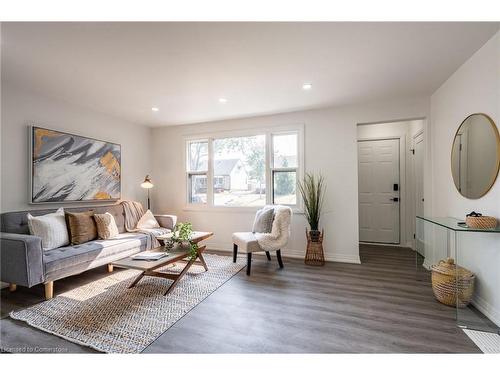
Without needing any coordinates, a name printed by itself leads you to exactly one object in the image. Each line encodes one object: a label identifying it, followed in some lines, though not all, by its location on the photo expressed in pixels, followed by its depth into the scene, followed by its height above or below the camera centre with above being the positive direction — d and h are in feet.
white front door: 14.62 -0.18
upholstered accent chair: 10.21 -2.26
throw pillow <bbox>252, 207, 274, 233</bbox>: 11.42 -1.63
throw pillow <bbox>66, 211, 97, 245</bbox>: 9.45 -1.61
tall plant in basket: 11.25 -1.34
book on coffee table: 8.00 -2.37
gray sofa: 7.15 -2.33
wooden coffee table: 7.44 -2.45
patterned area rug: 5.62 -3.59
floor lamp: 13.75 +0.28
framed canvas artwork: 9.71 +1.01
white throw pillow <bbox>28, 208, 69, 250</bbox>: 8.56 -1.51
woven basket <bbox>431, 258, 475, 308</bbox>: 6.85 -2.93
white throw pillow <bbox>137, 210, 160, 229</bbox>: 12.73 -1.83
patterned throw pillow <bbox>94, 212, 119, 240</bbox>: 10.31 -1.68
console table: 6.11 -2.42
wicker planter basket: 11.22 -3.16
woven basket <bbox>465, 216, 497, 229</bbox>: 6.15 -0.95
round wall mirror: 6.48 +0.96
